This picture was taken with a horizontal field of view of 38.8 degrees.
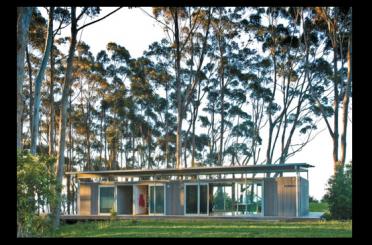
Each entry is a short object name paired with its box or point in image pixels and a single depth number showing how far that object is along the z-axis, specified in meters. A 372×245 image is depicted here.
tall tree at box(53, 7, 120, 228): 17.62
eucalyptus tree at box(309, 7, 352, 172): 20.66
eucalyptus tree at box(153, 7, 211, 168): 24.64
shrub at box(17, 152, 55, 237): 10.03
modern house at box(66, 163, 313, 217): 18.02
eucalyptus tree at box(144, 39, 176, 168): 29.83
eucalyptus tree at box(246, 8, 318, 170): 26.33
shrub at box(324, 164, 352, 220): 16.98
